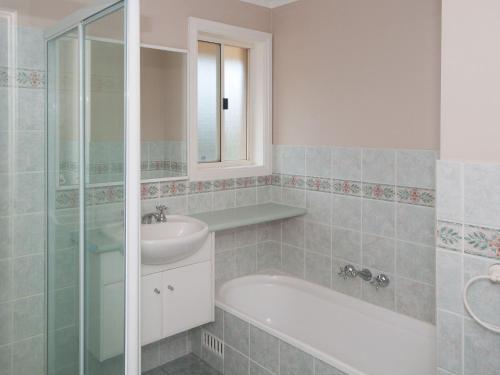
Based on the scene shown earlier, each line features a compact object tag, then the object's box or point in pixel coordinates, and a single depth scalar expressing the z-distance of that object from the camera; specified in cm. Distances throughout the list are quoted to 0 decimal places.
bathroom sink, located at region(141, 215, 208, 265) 237
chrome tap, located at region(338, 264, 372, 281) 287
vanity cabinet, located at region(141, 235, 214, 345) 255
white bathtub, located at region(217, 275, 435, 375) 253
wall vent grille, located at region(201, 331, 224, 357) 288
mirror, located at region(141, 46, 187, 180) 287
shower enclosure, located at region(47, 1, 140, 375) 162
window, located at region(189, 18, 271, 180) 316
